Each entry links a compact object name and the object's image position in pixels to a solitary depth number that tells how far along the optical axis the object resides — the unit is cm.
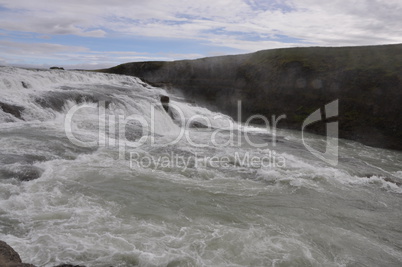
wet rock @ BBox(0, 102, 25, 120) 1384
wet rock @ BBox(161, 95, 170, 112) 2215
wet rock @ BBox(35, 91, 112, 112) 1589
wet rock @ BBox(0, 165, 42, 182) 858
